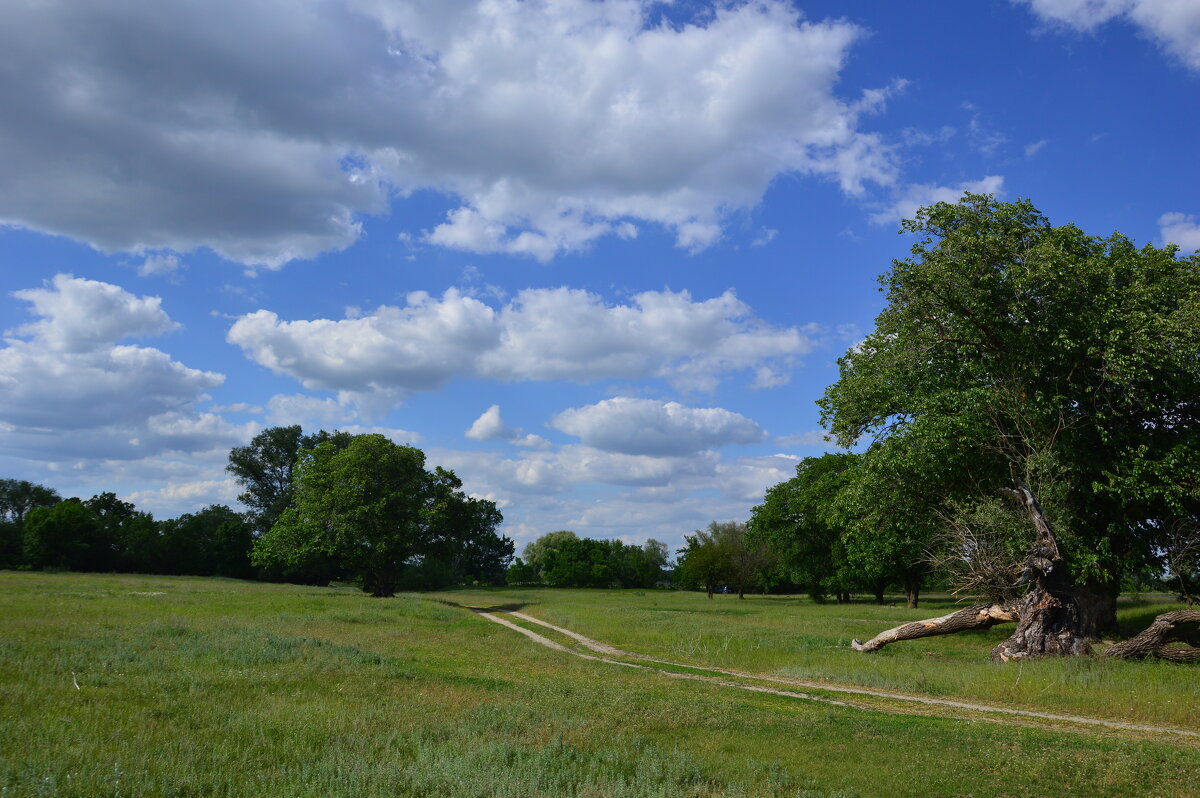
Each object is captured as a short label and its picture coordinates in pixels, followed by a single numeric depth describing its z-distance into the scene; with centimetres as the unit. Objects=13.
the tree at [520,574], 13212
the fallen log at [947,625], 2385
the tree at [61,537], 8012
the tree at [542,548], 13775
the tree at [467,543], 5541
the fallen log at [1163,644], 1995
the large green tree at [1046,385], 2144
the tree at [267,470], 9056
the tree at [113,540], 8456
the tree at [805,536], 5684
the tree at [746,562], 7544
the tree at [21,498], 10400
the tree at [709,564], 7844
